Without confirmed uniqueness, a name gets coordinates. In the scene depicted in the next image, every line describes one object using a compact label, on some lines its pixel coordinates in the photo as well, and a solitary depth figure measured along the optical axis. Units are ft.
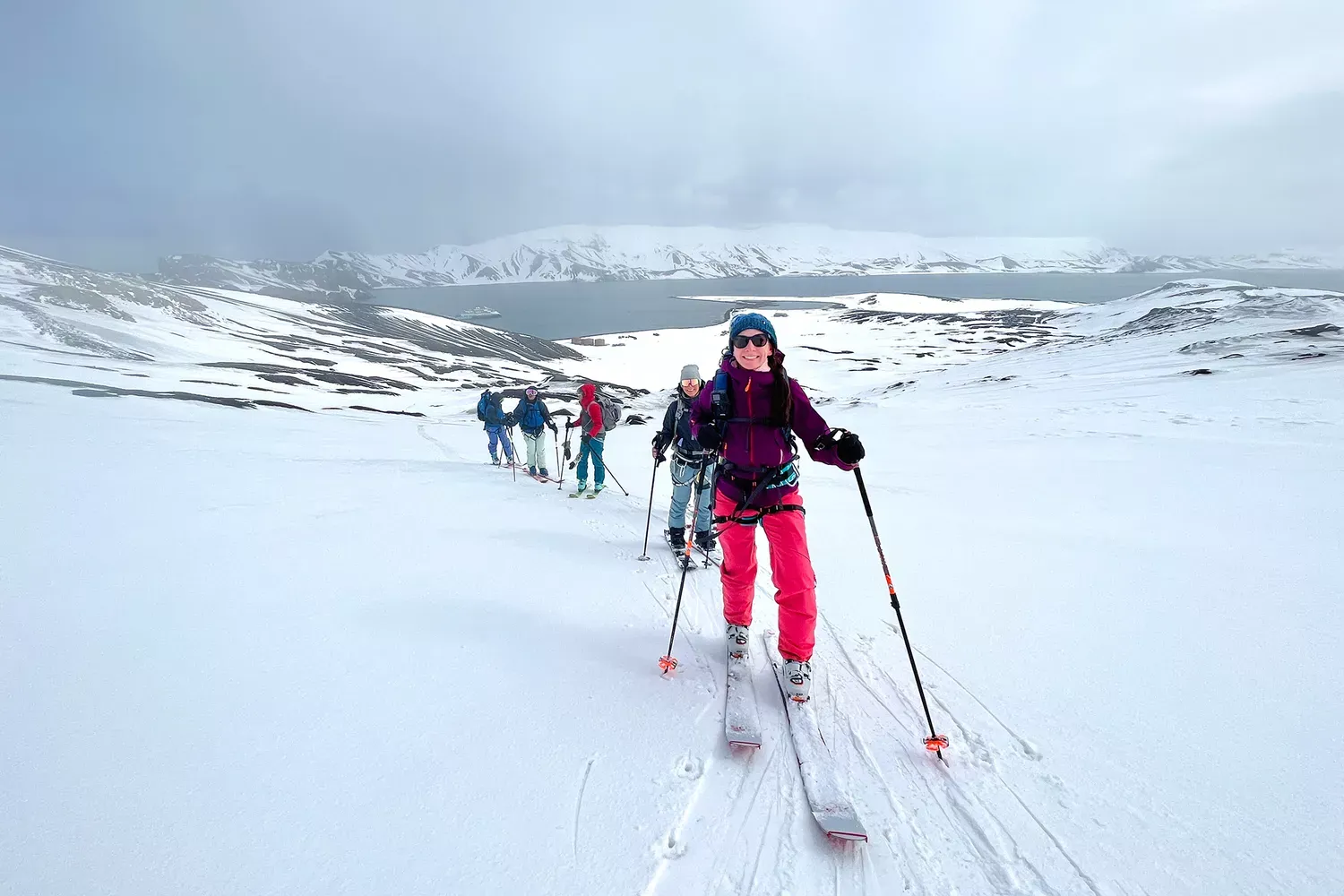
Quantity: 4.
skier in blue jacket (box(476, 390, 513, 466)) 45.50
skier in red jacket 31.55
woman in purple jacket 12.41
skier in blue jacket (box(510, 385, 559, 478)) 38.65
